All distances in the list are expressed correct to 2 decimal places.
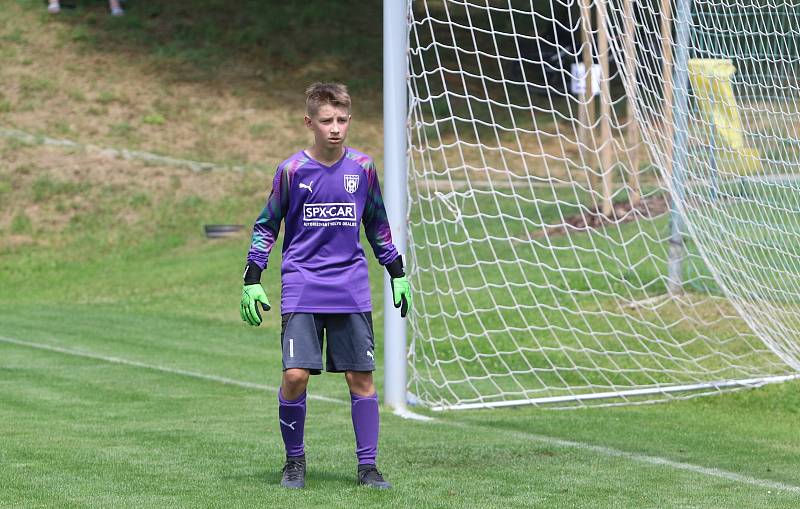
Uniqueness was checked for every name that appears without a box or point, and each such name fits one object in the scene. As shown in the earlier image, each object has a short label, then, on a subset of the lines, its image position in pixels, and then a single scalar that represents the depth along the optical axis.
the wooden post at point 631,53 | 18.16
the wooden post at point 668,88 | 19.19
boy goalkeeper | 12.29
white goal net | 19.20
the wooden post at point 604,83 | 18.55
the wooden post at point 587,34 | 18.20
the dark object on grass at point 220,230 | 42.59
